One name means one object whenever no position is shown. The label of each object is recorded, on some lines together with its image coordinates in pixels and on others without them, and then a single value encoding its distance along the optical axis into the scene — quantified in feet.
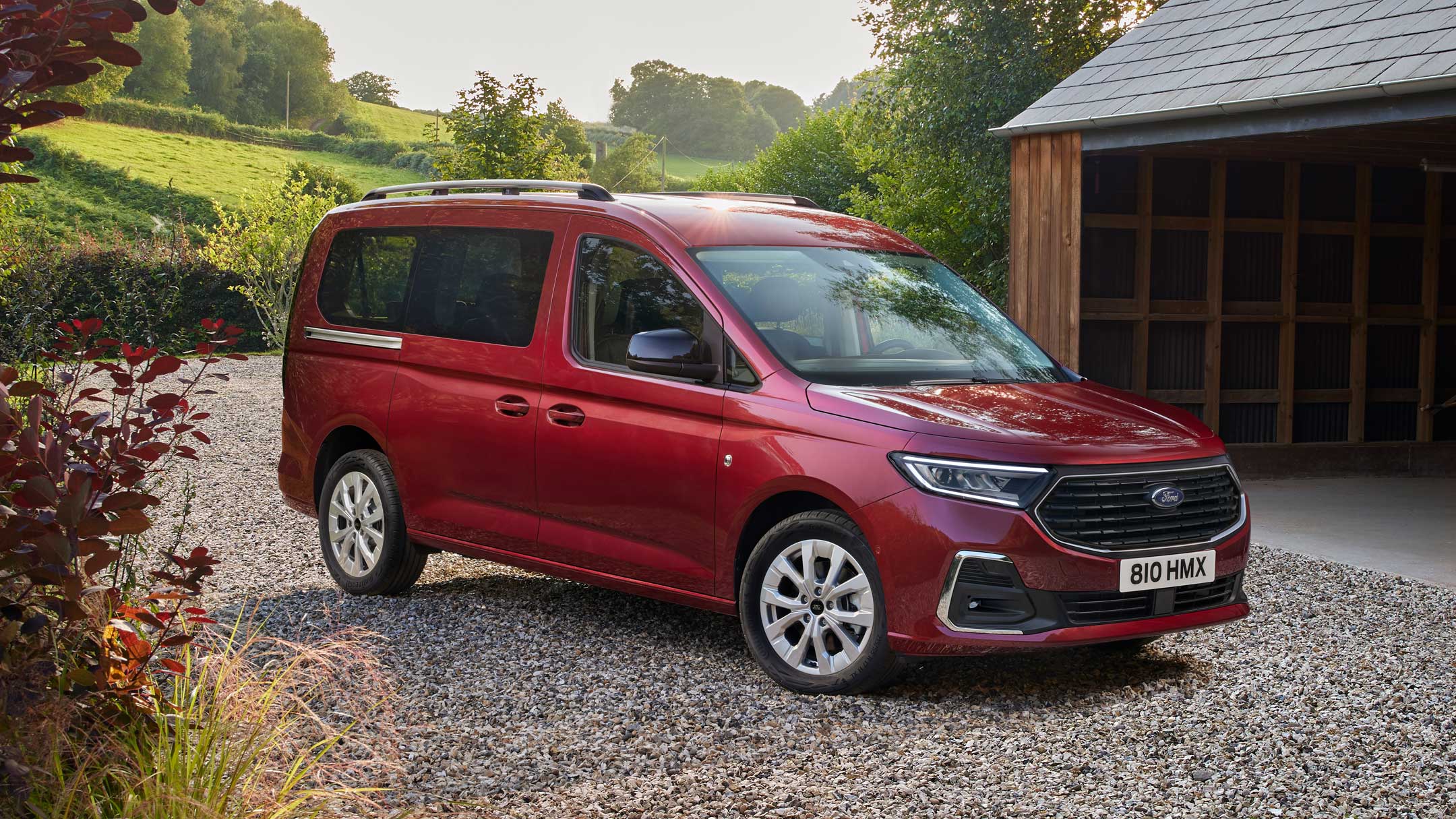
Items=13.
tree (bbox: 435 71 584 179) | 77.77
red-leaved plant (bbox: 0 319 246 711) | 9.98
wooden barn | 37.83
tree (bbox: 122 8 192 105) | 252.83
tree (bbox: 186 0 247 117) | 278.46
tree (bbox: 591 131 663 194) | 286.66
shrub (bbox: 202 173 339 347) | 89.61
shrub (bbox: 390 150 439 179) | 258.98
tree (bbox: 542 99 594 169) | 280.10
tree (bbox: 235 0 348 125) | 291.17
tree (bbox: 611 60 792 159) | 374.43
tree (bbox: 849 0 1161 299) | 100.42
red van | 16.90
